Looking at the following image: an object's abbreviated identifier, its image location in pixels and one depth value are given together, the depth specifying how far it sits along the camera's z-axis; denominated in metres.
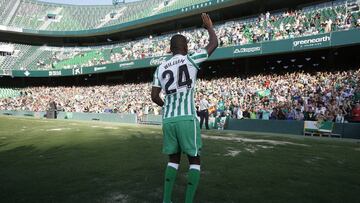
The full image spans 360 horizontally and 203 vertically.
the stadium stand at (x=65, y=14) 55.25
